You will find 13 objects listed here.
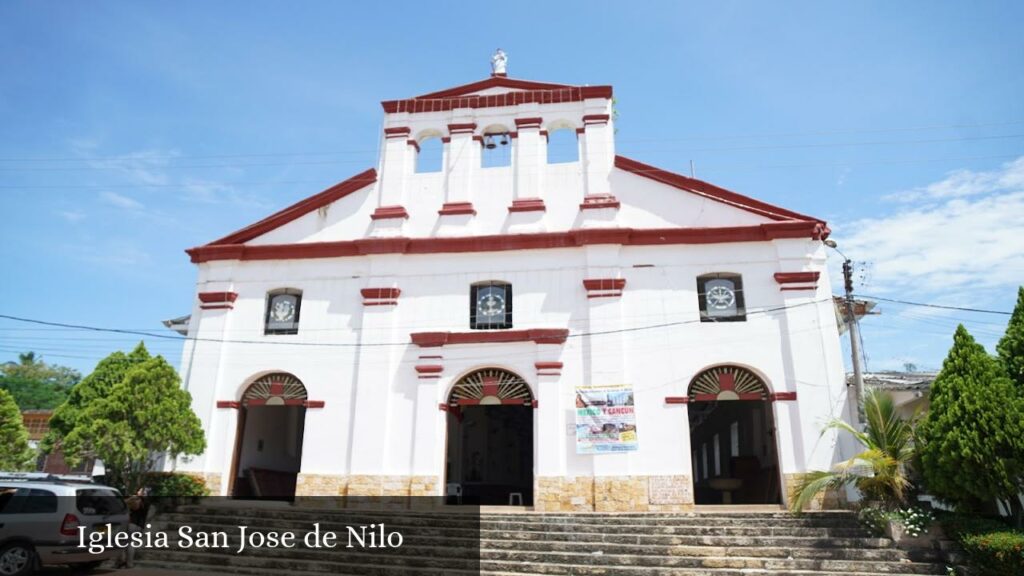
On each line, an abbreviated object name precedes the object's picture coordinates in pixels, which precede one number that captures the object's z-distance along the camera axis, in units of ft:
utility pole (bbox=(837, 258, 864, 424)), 47.83
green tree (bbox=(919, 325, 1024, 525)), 34.42
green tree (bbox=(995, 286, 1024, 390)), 37.37
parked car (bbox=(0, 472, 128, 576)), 31.81
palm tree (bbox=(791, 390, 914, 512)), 39.29
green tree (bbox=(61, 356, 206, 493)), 44.09
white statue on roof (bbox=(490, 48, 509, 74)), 64.34
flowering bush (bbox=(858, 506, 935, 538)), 37.29
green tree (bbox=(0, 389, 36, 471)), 58.34
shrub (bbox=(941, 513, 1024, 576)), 30.94
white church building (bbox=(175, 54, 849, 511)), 50.52
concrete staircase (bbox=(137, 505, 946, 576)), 36.04
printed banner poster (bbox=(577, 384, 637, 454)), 49.78
